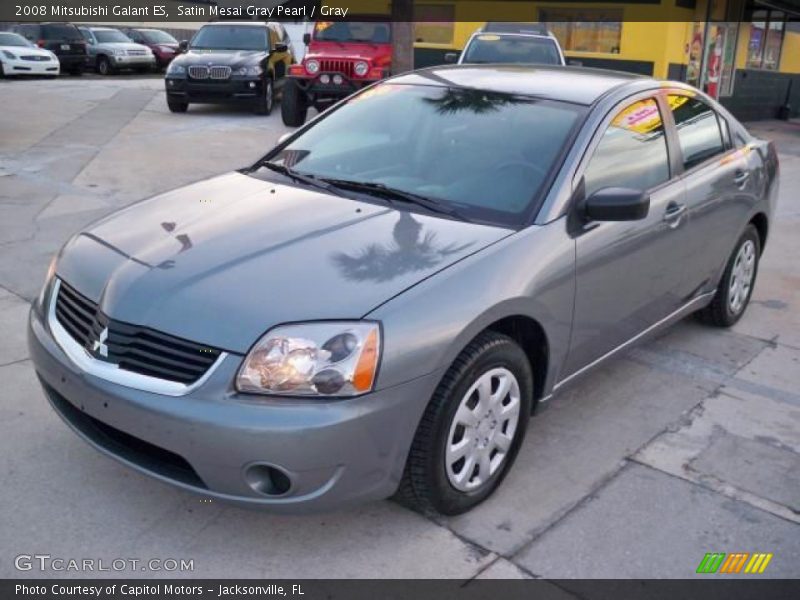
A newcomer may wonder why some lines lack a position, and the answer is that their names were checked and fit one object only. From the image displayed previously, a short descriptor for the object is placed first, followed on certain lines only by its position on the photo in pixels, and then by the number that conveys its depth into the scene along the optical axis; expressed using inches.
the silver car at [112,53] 979.3
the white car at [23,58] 822.5
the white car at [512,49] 504.4
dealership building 685.9
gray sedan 102.2
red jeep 528.7
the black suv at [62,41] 958.4
